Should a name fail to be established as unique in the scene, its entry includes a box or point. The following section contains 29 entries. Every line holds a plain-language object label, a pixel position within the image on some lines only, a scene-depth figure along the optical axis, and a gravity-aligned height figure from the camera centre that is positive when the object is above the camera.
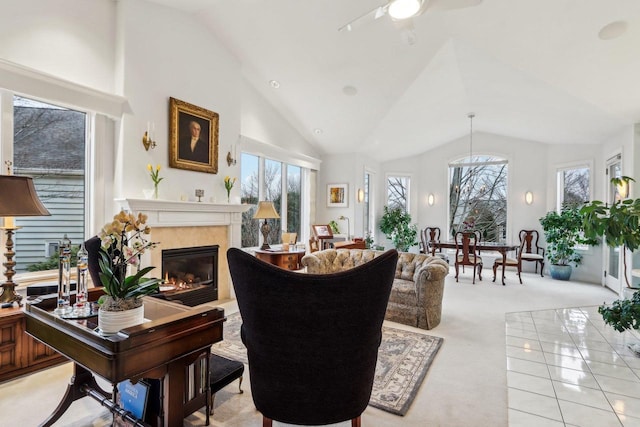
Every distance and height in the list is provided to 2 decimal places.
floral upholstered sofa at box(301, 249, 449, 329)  3.79 -0.81
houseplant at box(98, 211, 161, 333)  1.57 -0.34
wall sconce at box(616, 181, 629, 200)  5.06 +0.42
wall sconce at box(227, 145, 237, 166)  4.93 +0.84
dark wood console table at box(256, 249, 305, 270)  5.08 -0.68
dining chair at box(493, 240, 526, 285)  6.39 -0.89
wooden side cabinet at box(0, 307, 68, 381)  2.49 -1.08
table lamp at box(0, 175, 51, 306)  2.20 +0.07
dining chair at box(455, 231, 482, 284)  6.30 -0.70
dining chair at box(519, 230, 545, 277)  7.49 -0.62
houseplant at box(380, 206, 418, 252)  8.41 -0.36
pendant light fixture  7.85 +1.85
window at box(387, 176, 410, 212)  9.16 +0.65
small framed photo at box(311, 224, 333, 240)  6.56 -0.36
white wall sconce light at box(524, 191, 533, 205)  7.70 +0.47
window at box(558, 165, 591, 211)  6.93 +0.70
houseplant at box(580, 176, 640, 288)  2.90 -0.05
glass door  5.52 -0.61
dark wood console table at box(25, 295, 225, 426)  1.45 -0.67
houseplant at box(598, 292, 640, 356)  2.92 -0.87
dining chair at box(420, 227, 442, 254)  7.83 -0.54
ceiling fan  2.52 +1.65
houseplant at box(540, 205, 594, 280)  6.50 -0.43
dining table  6.29 -0.61
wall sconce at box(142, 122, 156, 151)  3.84 +0.87
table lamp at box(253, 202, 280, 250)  4.96 +0.04
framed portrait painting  4.13 +1.00
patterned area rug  2.33 -1.29
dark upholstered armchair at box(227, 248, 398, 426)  1.42 -0.54
